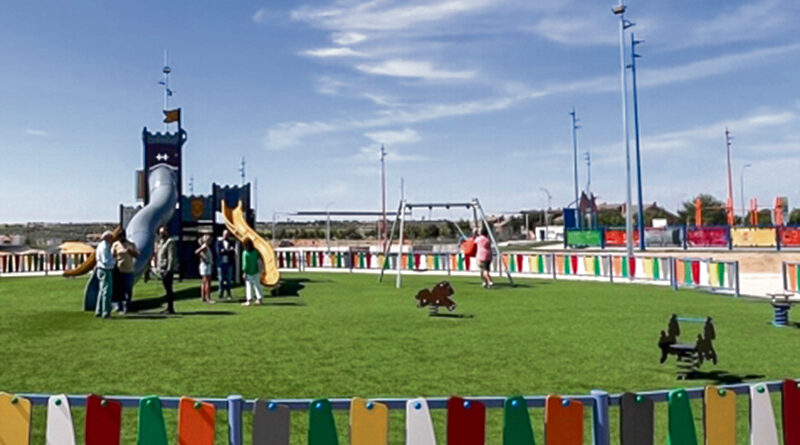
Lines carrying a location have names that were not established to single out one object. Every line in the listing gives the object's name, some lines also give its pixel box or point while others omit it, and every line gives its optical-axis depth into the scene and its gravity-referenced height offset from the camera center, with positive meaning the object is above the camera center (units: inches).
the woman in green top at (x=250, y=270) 624.6 -20.1
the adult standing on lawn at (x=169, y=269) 568.1 -15.6
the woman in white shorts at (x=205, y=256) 658.8 -6.5
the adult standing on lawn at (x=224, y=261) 711.7 -12.5
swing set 888.2 +44.3
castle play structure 922.1 +67.8
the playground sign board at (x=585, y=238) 1627.7 +9.5
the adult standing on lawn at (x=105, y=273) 537.3 -17.3
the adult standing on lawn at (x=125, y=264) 551.8 -10.6
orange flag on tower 1069.8 +206.3
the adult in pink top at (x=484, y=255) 838.5 -13.7
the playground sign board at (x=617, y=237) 1573.6 +9.2
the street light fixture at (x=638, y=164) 1360.2 +160.4
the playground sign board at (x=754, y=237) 1398.9 +3.7
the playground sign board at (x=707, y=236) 1454.5 +6.1
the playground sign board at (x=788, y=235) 1369.3 +5.2
